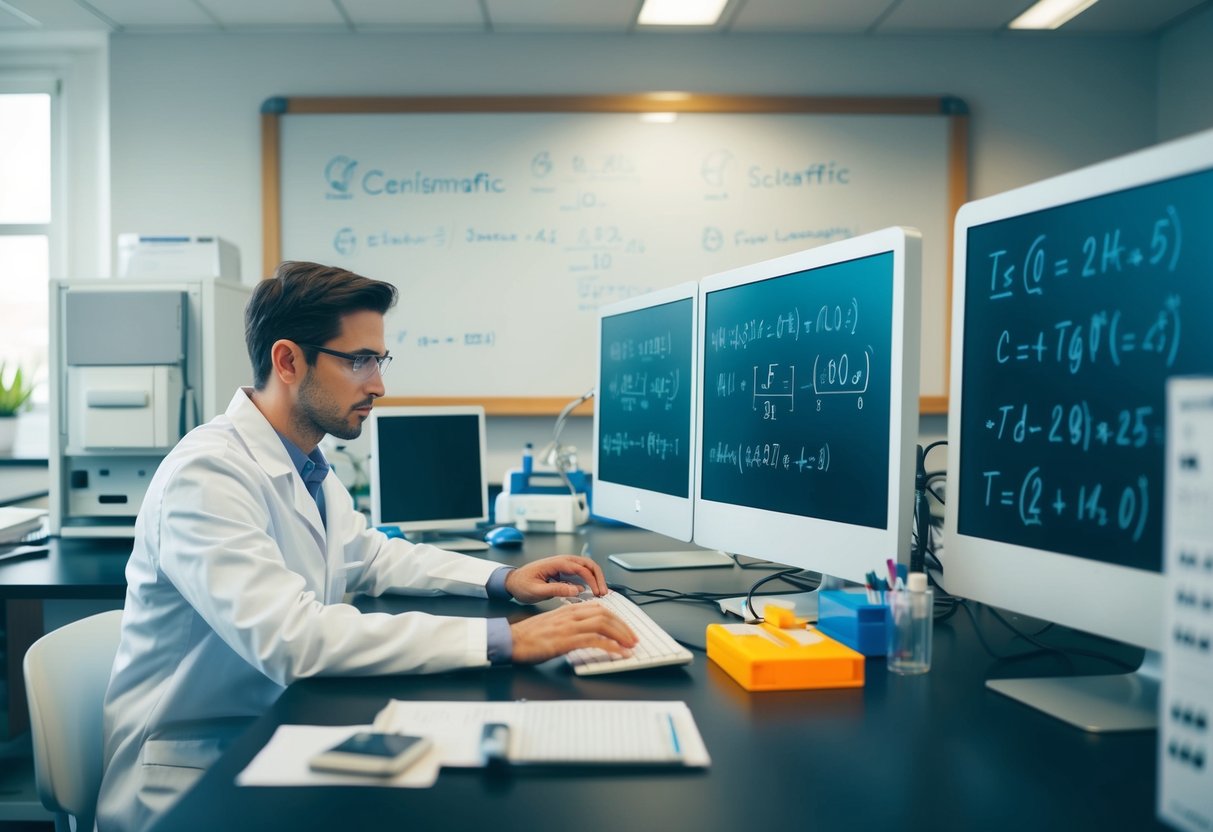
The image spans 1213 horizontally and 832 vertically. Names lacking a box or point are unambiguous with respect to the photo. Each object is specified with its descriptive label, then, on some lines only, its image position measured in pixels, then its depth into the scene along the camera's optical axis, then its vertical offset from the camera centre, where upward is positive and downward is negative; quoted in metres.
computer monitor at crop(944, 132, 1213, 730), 0.73 +0.01
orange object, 0.92 -0.31
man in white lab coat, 0.96 -0.27
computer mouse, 1.93 -0.35
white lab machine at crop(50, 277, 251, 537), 2.09 +0.00
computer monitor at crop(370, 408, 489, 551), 2.11 -0.22
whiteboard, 3.13 +0.69
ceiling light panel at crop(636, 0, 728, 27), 2.90 +1.35
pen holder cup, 0.96 -0.27
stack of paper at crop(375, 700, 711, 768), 0.70 -0.31
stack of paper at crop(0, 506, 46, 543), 2.02 -0.35
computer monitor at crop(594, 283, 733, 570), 1.48 -0.06
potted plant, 2.99 -0.09
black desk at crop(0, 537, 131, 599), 1.66 -0.41
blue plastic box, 1.01 -0.29
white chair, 1.05 -0.44
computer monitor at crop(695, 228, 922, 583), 1.00 -0.02
